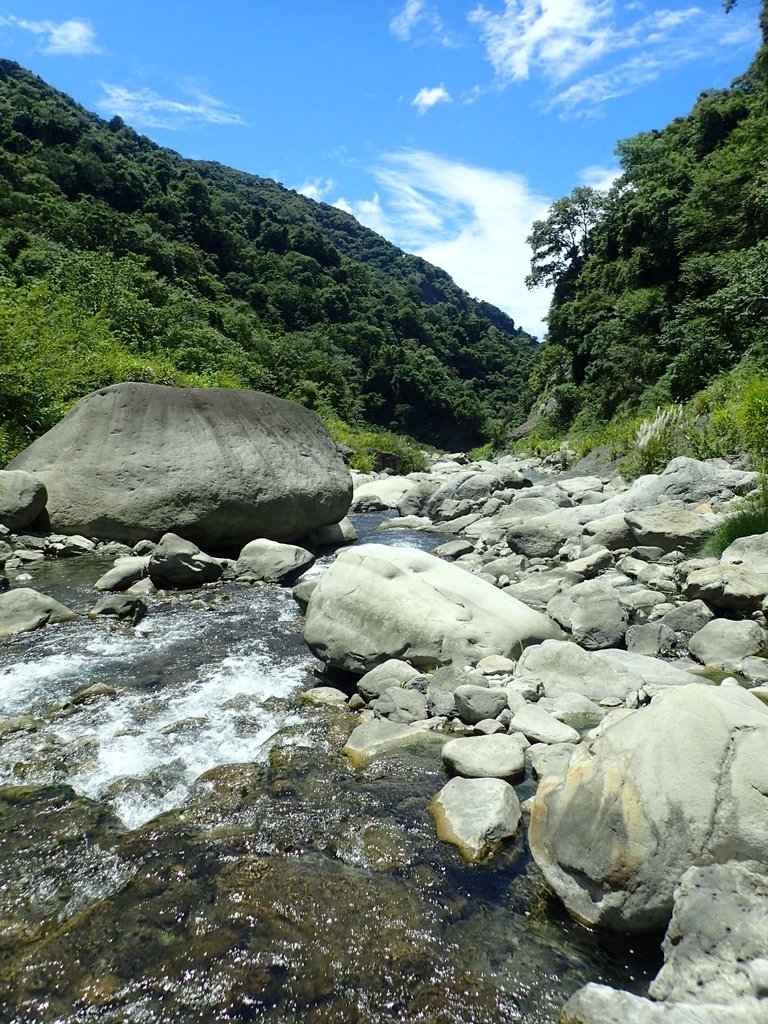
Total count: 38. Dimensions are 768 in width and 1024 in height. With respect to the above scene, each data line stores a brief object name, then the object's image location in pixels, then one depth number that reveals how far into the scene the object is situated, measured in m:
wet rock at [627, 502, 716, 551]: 8.43
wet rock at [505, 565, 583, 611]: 7.47
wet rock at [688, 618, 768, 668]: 5.38
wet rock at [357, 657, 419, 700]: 5.17
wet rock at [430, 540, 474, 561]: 11.12
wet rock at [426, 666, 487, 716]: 4.69
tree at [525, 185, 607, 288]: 44.47
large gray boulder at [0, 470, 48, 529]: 9.60
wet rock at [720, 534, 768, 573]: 6.57
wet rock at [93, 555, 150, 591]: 8.29
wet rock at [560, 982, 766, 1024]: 1.91
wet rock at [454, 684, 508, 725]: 4.48
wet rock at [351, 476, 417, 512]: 18.36
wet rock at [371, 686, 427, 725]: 4.71
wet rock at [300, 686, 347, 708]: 5.10
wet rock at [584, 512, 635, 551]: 9.30
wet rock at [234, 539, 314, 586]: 9.29
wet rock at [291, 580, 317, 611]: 7.42
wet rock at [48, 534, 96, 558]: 9.70
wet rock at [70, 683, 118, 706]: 5.06
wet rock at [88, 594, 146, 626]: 7.21
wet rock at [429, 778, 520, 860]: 3.28
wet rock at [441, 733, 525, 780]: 3.81
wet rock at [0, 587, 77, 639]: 6.71
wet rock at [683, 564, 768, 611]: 6.01
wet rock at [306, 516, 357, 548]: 11.92
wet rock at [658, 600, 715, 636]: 6.10
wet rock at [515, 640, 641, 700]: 4.84
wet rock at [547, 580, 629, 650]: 6.01
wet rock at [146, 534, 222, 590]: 8.61
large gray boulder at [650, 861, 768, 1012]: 2.05
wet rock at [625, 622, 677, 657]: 5.77
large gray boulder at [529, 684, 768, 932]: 2.57
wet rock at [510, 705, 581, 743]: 4.11
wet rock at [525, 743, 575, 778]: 3.73
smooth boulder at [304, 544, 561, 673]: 5.57
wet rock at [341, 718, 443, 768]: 4.25
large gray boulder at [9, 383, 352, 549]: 9.98
